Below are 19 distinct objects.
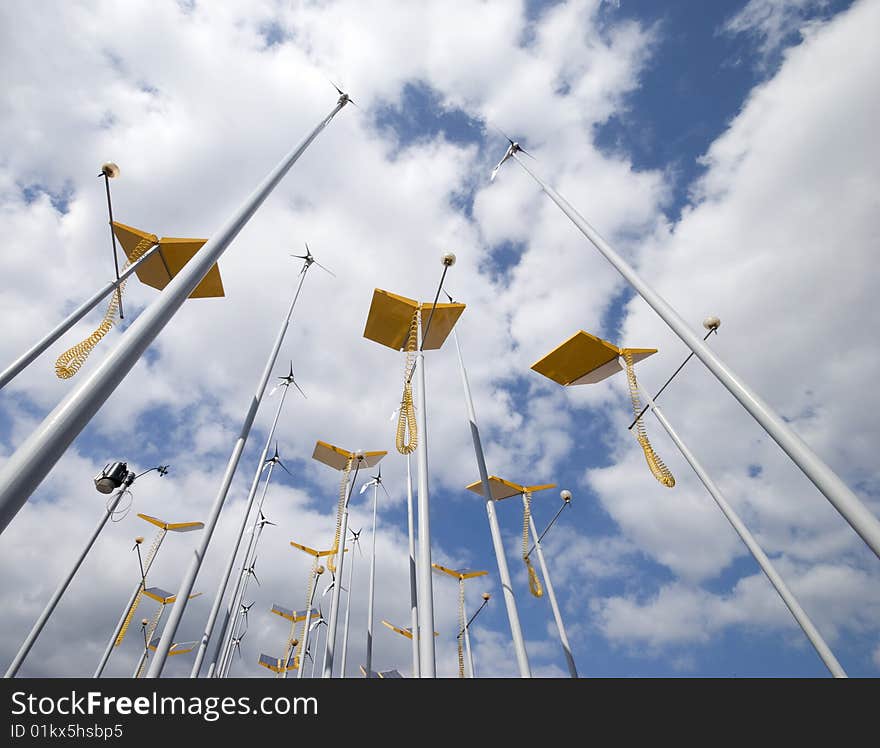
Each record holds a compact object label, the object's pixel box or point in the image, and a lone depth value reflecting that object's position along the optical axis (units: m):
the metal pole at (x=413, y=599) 13.58
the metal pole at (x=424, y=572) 6.57
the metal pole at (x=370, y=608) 18.88
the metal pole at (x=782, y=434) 4.37
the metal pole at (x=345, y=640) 25.03
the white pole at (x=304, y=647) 20.51
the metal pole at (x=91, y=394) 2.69
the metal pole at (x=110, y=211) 9.67
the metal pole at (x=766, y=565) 9.18
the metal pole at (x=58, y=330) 8.50
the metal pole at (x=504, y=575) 9.46
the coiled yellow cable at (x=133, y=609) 19.83
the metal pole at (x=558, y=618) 14.77
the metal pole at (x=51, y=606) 12.77
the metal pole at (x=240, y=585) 14.49
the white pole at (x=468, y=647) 26.86
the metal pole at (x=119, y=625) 19.75
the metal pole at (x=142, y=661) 36.35
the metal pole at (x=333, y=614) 16.92
